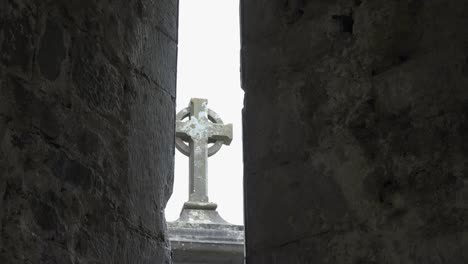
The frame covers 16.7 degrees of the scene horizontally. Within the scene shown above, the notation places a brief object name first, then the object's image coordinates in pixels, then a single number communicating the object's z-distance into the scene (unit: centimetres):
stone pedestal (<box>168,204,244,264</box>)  1009
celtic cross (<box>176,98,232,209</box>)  1141
